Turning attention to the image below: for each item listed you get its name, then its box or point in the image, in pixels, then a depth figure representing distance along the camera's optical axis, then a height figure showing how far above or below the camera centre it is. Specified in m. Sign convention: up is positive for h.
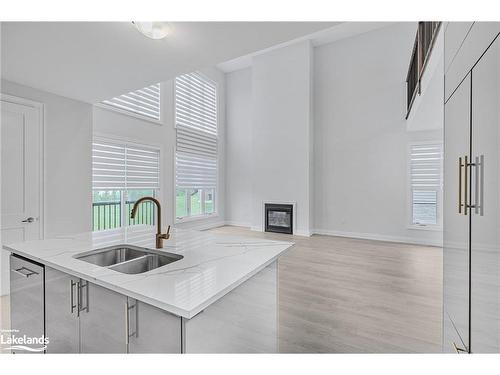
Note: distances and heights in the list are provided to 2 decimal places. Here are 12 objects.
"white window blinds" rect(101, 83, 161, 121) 4.64 +1.53
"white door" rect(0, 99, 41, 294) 2.76 +0.11
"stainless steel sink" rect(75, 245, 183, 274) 1.46 -0.42
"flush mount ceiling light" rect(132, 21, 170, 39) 1.93 +1.15
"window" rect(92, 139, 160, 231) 4.32 +0.09
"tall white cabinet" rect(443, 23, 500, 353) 1.01 +0.00
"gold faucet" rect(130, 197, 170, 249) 1.56 -0.29
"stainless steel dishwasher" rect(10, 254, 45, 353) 1.47 -0.69
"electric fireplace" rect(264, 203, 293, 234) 6.21 -0.74
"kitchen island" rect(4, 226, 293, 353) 0.95 -0.47
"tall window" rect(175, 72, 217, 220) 6.04 +0.98
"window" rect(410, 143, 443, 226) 5.10 +0.08
